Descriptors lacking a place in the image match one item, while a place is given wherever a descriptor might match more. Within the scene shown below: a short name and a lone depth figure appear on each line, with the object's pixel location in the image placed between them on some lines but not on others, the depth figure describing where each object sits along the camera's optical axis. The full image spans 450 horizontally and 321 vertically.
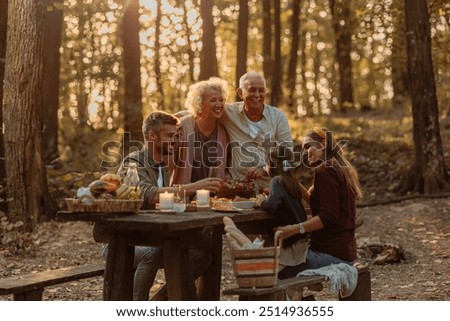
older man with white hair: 11.10
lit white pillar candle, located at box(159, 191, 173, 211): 8.50
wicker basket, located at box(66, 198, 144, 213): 7.78
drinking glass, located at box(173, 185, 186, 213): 8.57
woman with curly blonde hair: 10.58
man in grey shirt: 9.06
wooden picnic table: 8.32
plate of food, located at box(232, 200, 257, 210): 8.98
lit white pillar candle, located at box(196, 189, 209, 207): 8.95
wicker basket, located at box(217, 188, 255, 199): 9.68
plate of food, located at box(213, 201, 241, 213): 8.87
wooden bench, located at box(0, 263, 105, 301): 8.17
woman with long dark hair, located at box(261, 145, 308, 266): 8.93
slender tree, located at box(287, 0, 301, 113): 34.99
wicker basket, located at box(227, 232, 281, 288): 7.87
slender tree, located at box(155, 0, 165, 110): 30.14
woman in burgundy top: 8.86
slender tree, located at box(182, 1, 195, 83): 33.39
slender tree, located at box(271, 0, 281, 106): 33.15
